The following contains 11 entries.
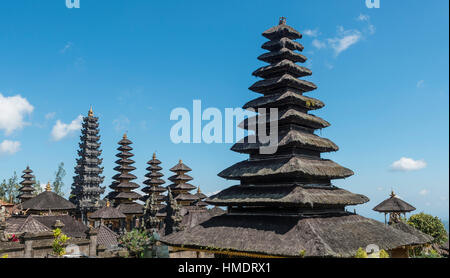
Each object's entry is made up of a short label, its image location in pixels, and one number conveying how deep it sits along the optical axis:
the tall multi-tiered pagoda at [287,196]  18.31
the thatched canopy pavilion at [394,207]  39.53
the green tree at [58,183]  85.00
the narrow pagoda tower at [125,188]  52.69
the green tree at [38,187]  84.84
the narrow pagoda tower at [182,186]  51.28
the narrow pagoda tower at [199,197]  52.31
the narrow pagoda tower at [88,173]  57.14
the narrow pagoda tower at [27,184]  61.41
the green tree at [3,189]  83.18
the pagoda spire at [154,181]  59.00
